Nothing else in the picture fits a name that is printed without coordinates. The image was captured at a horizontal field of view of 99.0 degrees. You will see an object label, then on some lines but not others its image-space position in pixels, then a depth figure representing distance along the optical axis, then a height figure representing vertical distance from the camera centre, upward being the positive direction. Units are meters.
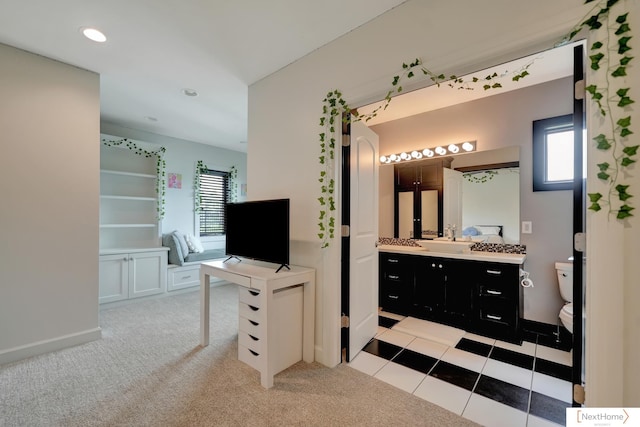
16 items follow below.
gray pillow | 4.48 -0.61
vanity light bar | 3.24 +0.79
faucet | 3.34 -0.23
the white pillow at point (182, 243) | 4.62 -0.52
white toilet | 2.51 -0.62
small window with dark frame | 2.63 +0.60
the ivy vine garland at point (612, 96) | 1.20 +0.53
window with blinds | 5.47 +0.27
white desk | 1.98 -0.81
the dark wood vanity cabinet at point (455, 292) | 2.64 -0.86
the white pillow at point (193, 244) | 4.91 -0.57
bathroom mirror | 2.94 +0.23
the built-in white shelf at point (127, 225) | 3.90 -0.19
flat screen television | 2.23 -0.16
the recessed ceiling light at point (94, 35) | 2.10 +1.40
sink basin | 2.95 -0.36
